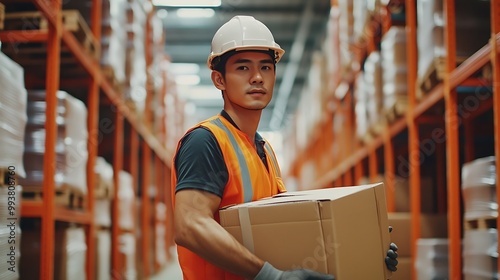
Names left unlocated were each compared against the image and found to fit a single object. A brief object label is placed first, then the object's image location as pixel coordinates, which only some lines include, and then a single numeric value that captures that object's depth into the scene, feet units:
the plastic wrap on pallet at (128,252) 27.14
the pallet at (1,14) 13.73
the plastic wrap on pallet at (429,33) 18.35
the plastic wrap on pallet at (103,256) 21.53
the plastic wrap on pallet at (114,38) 22.24
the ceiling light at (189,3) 45.27
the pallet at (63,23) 16.53
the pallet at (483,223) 16.07
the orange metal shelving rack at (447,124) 14.61
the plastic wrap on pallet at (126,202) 26.63
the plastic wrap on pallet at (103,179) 22.62
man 8.09
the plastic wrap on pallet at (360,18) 26.66
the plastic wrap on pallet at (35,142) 16.34
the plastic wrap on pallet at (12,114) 13.53
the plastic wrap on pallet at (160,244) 39.87
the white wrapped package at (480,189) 15.71
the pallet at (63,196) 16.14
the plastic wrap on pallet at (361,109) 27.96
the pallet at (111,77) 22.38
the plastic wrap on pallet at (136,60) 26.86
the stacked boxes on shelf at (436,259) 18.80
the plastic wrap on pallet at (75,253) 17.66
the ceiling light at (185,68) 61.31
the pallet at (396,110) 22.27
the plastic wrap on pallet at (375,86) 25.49
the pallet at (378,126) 25.27
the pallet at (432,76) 18.13
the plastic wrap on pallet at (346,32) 31.01
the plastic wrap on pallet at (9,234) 12.95
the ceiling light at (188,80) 65.81
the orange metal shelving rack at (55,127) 15.58
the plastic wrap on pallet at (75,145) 17.57
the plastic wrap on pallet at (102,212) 22.84
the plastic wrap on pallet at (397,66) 22.75
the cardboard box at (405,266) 22.00
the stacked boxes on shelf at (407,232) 21.84
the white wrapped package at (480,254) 15.21
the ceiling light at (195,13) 46.91
